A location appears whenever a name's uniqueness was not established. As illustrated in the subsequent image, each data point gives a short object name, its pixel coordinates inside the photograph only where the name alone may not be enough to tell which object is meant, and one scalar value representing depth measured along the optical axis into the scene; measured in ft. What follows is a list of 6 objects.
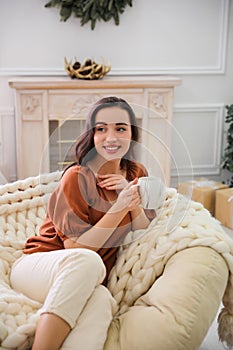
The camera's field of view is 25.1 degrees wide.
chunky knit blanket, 4.51
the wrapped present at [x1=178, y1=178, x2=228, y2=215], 10.71
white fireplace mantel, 10.11
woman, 4.37
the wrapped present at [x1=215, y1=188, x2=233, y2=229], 10.32
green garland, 10.61
